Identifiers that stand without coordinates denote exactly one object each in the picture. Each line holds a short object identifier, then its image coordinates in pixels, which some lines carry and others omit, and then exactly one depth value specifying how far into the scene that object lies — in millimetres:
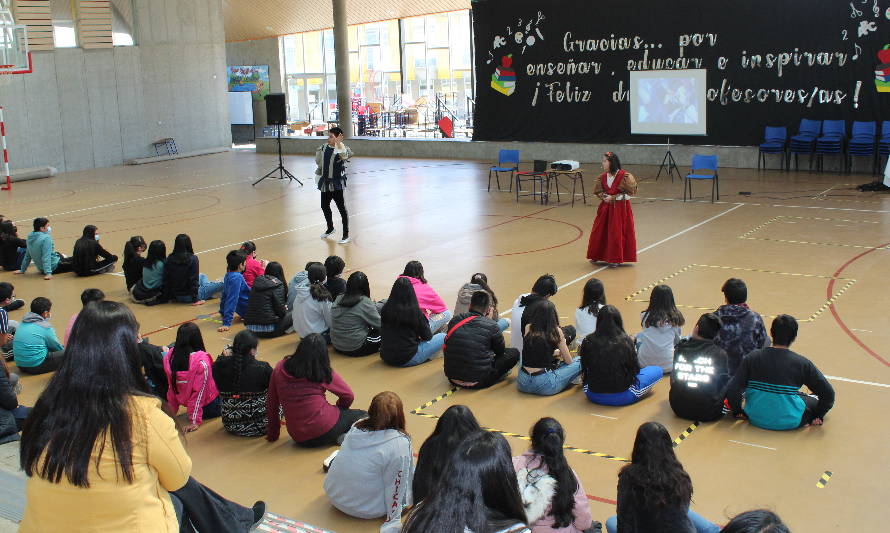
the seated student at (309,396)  5449
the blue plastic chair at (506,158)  17681
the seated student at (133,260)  10094
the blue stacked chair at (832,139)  17922
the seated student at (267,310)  8305
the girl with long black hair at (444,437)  3750
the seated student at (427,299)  7953
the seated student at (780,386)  5484
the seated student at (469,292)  7559
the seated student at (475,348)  6609
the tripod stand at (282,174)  20514
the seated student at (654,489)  3625
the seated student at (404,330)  7098
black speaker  21000
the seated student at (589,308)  7156
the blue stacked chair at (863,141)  17422
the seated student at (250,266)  9336
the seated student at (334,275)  8094
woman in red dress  10570
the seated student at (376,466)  4629
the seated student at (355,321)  7570
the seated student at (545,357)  6336
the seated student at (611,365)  6055
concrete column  25516
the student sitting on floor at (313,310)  7910
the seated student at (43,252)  11422
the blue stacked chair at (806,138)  18281
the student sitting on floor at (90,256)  11242
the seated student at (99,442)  2543
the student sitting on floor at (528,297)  7090
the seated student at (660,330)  6637
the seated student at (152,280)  9883
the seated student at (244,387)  5945
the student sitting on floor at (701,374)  5785
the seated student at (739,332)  6277
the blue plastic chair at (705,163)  15422
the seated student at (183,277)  9766
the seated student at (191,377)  6105
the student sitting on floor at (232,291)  8680
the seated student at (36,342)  7480
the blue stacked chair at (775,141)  18781
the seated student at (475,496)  2516
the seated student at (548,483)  3896
